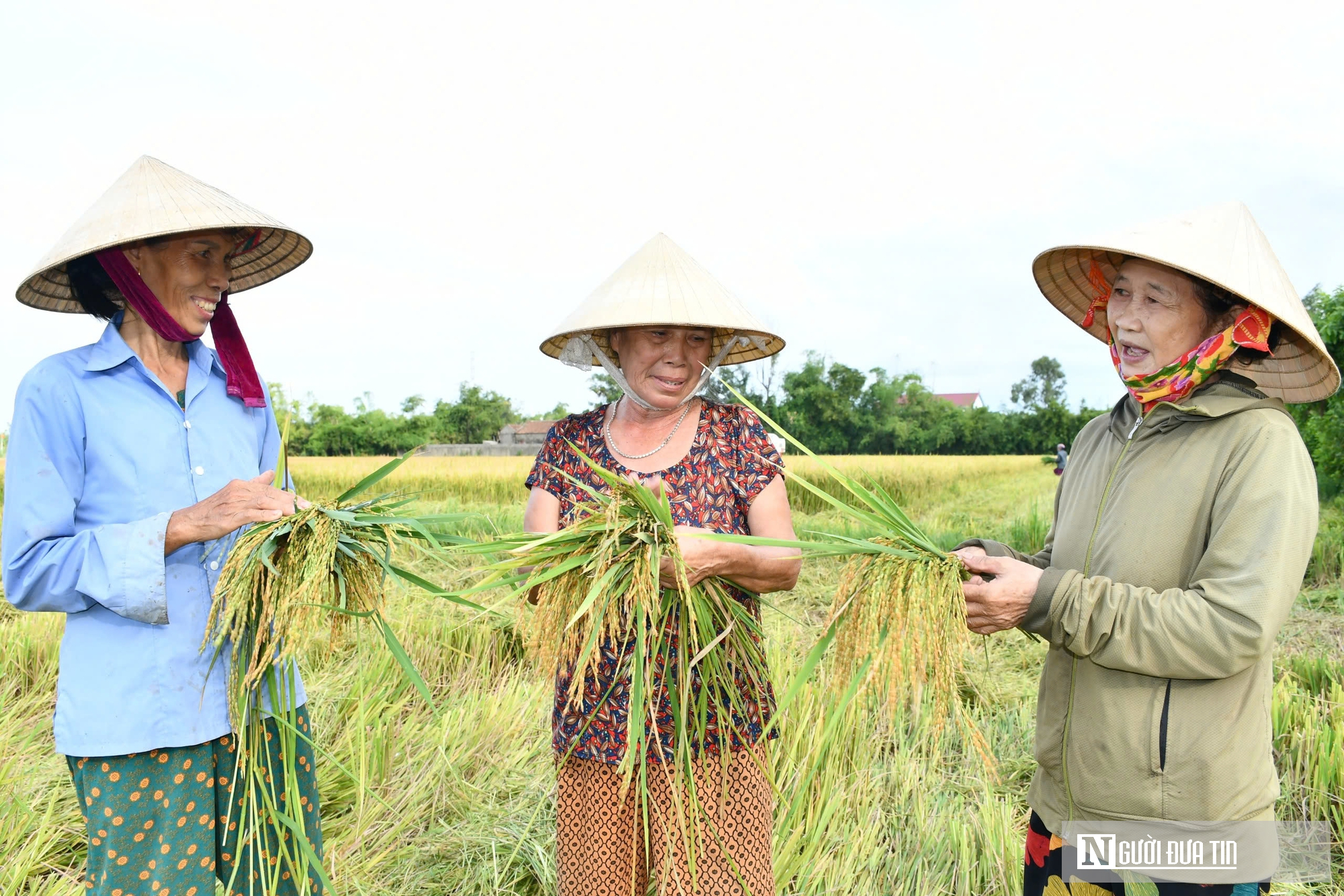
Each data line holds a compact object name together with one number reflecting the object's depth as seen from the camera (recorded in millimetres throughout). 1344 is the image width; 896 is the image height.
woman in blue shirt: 1702
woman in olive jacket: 1486
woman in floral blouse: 1945
